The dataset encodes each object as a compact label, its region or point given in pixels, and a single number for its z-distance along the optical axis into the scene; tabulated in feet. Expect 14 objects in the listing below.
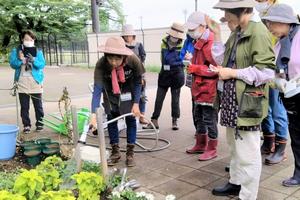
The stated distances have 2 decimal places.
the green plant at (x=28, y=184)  10.44
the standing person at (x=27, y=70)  20.12
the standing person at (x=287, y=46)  11.40
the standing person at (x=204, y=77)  14.64
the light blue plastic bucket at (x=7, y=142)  15.30
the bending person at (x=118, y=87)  13.42
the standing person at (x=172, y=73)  19.76
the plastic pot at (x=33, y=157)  14.99
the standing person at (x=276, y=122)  14.67
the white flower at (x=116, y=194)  11.05
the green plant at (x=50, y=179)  11.25
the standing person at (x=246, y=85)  10.02
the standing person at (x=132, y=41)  20.47
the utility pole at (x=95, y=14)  58.20
